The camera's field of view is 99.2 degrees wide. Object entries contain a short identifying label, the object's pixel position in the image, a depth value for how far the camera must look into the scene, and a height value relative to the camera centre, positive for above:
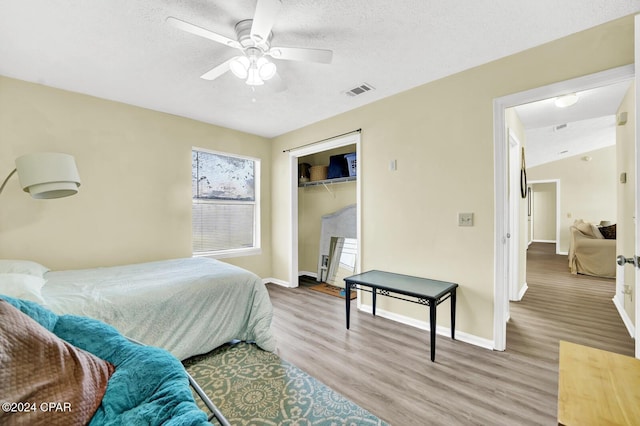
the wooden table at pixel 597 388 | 0.77 -0.58
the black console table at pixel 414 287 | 2.22 -0.71
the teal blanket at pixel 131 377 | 0.83 -0.58
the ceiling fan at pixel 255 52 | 1.62 +1.07
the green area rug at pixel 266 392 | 1.62 -1.23
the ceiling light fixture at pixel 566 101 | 2.97 +1.20
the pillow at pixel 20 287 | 1.54 -0.44
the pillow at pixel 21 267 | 2.08 -0.43
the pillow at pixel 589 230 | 5.39 -0.43
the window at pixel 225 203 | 3.94 +0.13
